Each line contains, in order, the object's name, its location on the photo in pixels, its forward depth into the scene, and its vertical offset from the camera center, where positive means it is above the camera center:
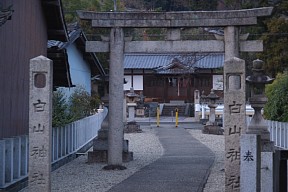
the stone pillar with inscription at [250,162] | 9.75 -0.90
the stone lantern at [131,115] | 34.22 -0.29
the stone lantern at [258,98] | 15.11 +0.36
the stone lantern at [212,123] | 33.00 -0.74
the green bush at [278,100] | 21.25 +0.41
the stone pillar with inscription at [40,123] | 10.45 -0.24
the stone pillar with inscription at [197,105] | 44.88 +0.46
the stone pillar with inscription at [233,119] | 11.23 -0.17
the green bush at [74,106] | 18.11 +0.16
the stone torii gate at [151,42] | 15.75 +2.00
